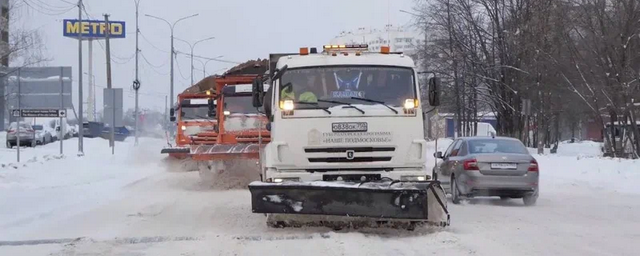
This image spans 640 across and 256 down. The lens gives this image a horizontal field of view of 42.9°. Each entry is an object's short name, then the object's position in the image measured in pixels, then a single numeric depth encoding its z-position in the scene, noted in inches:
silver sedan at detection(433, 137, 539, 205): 634.2
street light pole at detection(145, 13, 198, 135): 2296.8
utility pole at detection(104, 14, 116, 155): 1695.4
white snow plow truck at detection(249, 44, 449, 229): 433.3
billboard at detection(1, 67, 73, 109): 1323.8
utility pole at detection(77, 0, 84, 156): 1380.4
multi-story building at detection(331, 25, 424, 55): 3633.9
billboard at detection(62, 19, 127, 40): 2751.0
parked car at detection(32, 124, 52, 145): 2252.1
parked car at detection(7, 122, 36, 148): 2022.6
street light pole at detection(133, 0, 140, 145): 2044.8
